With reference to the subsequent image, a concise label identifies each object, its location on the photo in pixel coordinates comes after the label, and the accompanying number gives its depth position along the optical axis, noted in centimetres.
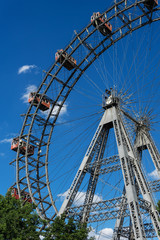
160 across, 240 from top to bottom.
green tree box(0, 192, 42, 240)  1934
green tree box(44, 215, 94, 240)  1917
